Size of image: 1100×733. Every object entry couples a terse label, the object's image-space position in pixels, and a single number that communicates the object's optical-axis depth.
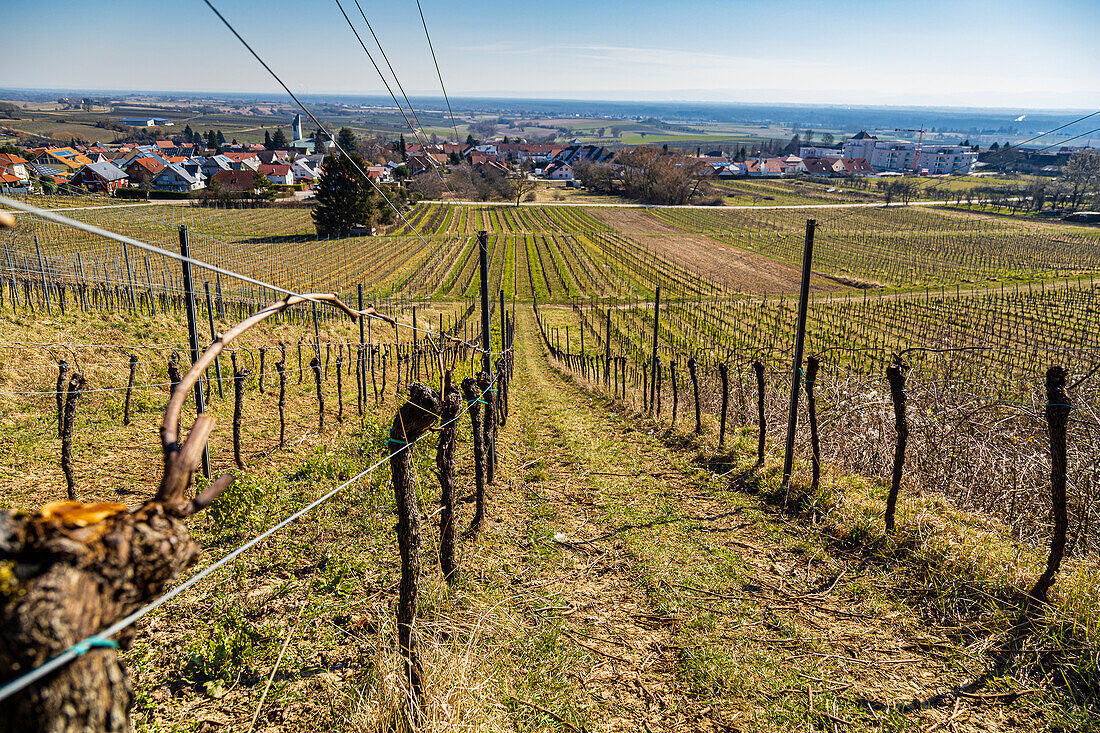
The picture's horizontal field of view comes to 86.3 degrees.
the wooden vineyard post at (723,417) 8.22
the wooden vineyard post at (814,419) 6.29
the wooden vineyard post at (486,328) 7.25
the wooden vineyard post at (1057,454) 4.09
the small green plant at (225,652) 3.53
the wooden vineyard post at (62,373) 6.69
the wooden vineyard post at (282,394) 8.55
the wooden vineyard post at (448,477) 4.54
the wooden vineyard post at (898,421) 5.25
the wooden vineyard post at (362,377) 11.56
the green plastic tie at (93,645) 1.25
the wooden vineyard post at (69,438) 5.79
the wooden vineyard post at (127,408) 8.59
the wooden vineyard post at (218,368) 9.95
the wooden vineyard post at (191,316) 5.80
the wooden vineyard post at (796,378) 6.75
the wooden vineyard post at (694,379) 9.21
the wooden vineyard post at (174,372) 7.68
